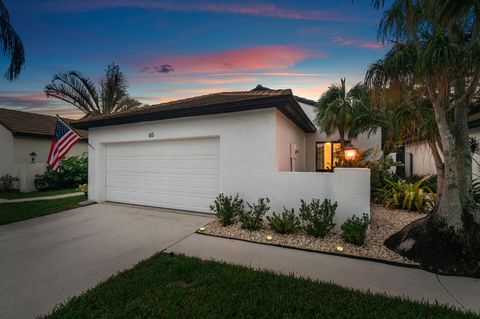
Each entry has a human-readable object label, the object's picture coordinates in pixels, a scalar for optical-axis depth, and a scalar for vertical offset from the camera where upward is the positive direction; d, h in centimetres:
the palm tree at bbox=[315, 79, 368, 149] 1070 +256
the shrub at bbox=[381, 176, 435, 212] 645 -122
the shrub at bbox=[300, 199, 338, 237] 446 -124
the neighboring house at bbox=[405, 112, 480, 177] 782 -12
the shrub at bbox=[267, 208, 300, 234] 473 -144
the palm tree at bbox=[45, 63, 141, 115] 1158 +401
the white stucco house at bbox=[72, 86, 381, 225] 514 +2
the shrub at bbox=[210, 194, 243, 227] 536 -129
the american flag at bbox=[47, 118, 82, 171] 697 +61
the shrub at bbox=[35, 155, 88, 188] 1212 -99
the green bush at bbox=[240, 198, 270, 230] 505 -140
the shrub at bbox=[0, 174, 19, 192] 1216 -138
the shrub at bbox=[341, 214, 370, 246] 407 -139
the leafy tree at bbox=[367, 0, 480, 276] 325 +127
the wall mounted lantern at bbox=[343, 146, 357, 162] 480 +13
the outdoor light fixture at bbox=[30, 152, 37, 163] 1342 +22
